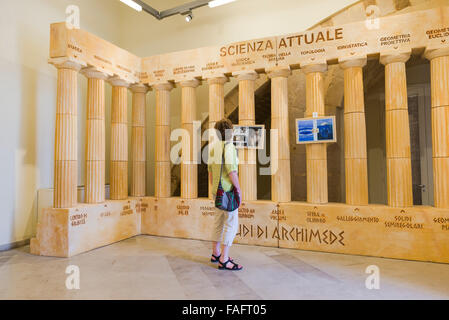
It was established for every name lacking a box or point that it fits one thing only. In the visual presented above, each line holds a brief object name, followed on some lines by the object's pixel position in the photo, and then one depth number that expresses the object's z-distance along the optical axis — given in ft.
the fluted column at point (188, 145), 19.40
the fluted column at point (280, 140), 17.37
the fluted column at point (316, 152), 16.72
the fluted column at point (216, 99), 18.90
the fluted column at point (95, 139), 17.54
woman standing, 12.55
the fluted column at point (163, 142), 20.10
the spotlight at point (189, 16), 23.69
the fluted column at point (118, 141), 19.35
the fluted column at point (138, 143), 20.61
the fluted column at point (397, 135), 15.17
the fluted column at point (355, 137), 15.97
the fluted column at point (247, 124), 18.01
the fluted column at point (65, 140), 15.69
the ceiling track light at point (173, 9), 21.70
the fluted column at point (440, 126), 14.53
